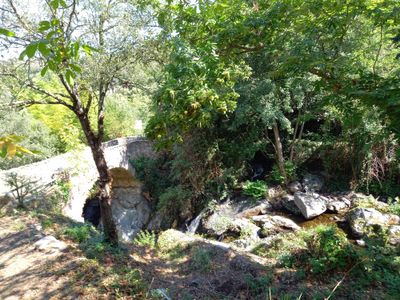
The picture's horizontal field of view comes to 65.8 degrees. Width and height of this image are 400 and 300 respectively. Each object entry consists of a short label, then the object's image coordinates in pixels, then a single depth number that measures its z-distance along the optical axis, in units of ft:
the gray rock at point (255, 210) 32.63
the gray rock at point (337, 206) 30.42
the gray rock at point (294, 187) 34.42
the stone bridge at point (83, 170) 27.44
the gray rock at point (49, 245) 16.93
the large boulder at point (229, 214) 30.42
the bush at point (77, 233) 18.75
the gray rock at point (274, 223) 28.91
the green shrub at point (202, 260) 18.15
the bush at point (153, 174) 44.16
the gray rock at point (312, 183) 34.83
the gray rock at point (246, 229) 28.35
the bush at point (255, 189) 34.14
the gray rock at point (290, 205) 31.83
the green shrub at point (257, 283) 15.27
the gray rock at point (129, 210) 42.19
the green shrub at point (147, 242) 22.68
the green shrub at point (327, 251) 15.76
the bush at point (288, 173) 35.14
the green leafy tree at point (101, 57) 15.66
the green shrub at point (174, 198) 35.35
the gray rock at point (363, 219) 25.72
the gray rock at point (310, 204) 30.01
